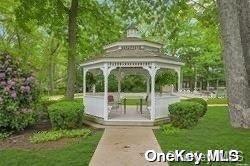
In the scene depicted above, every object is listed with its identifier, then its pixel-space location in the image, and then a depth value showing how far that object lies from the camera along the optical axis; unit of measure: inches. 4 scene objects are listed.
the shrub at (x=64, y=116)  288.7
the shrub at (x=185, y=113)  301.7
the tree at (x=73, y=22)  382.4
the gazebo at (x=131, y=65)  336.9
